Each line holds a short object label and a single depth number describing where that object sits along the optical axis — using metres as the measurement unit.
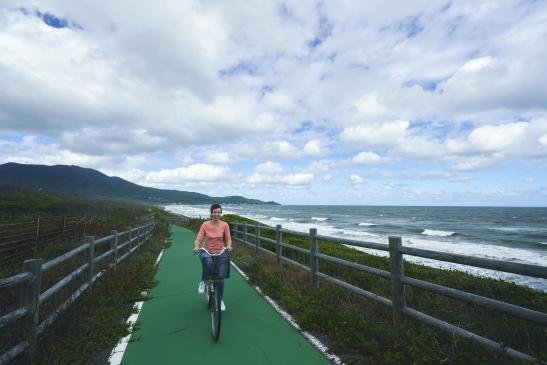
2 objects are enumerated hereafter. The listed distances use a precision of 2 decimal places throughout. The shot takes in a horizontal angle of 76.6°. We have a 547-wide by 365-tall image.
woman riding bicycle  5.77
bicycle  5.25
